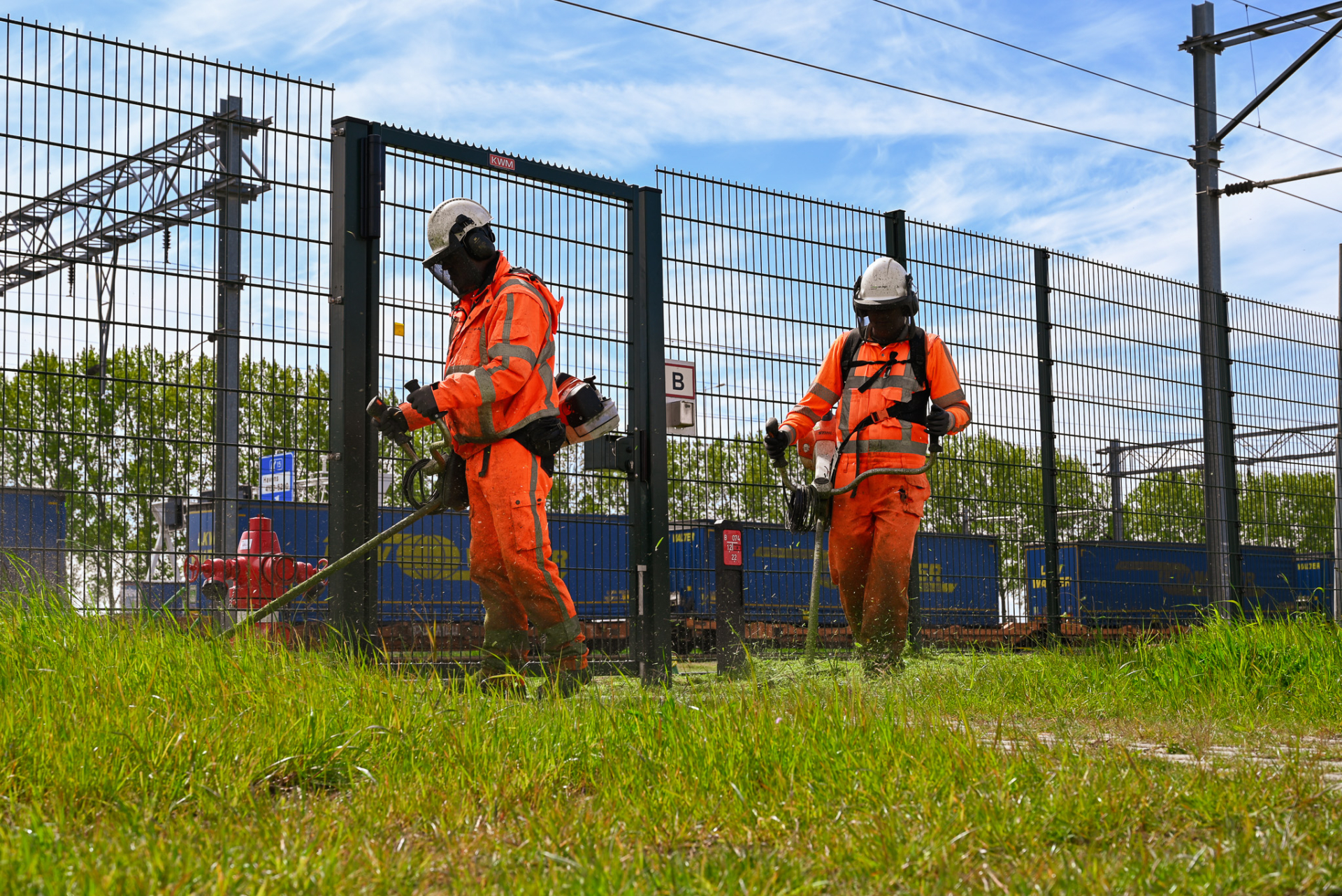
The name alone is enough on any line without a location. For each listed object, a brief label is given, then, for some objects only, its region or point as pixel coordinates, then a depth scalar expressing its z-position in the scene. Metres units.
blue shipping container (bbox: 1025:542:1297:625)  9.73
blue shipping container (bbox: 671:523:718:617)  7.80
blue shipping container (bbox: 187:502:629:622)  6.17
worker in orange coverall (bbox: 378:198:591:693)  5.58
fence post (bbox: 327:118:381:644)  6.14
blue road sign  6.04
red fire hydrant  5.77
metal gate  6.21
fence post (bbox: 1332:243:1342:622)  12.62
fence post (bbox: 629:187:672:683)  7.33
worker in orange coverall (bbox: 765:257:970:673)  7.03
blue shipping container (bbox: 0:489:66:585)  5.30
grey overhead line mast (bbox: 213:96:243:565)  5.80
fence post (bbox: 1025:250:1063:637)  9.47
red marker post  7.45
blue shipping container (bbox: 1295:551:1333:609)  13.02
